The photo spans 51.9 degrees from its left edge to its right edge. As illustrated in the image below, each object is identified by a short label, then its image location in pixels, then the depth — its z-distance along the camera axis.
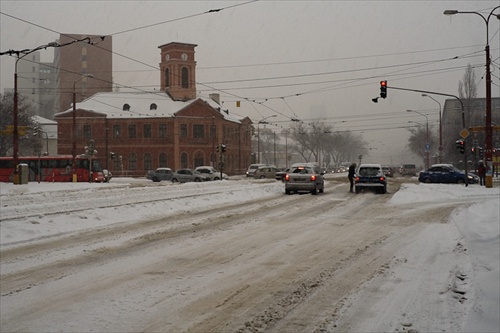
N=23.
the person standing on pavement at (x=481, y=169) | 29.89
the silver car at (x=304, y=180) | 27.80
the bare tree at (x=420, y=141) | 108.19
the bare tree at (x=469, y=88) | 71.12
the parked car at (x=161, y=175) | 56.74
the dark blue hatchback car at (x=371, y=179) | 28.64
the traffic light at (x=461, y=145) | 30.80
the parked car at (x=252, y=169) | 62.81
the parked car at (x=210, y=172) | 54.78
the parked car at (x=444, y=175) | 38.50
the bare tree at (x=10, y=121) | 62.88
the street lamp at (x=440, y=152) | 50.33
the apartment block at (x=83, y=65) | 118.62
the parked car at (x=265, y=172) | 59.97
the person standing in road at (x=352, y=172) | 30.09
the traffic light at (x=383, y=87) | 32.69
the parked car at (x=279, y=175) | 51.92
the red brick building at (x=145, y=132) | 73.94
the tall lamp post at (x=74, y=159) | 44.06
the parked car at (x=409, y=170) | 70.81
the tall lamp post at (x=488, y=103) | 26.36
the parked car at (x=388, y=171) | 59.83
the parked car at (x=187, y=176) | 52.53
